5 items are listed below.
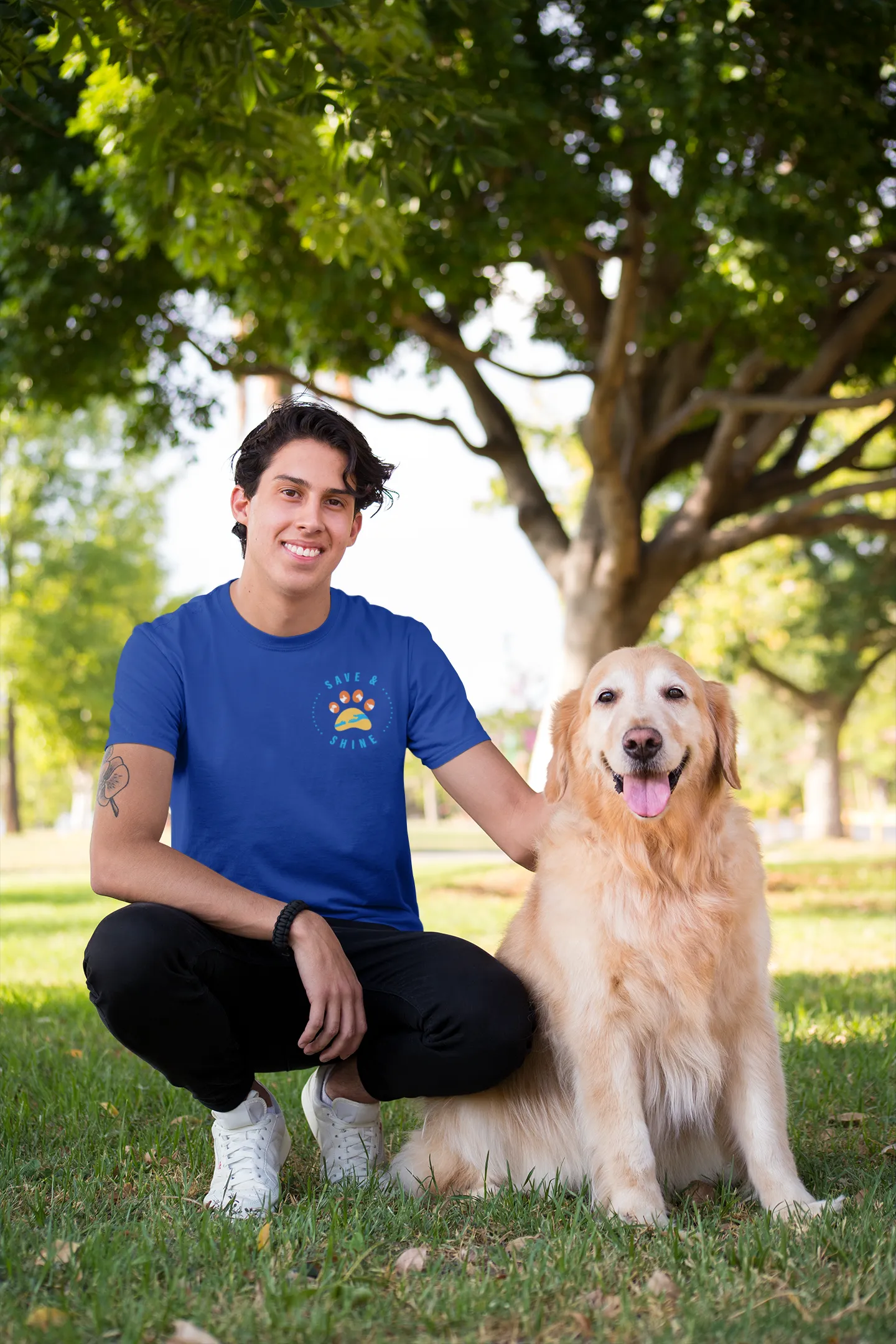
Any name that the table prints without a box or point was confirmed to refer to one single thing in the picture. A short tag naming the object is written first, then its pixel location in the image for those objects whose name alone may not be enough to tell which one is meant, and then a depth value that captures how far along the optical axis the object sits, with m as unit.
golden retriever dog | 2.62
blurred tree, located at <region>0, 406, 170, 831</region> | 25.39
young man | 2.72
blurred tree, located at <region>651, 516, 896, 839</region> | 20.20
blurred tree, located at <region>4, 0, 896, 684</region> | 3.92
